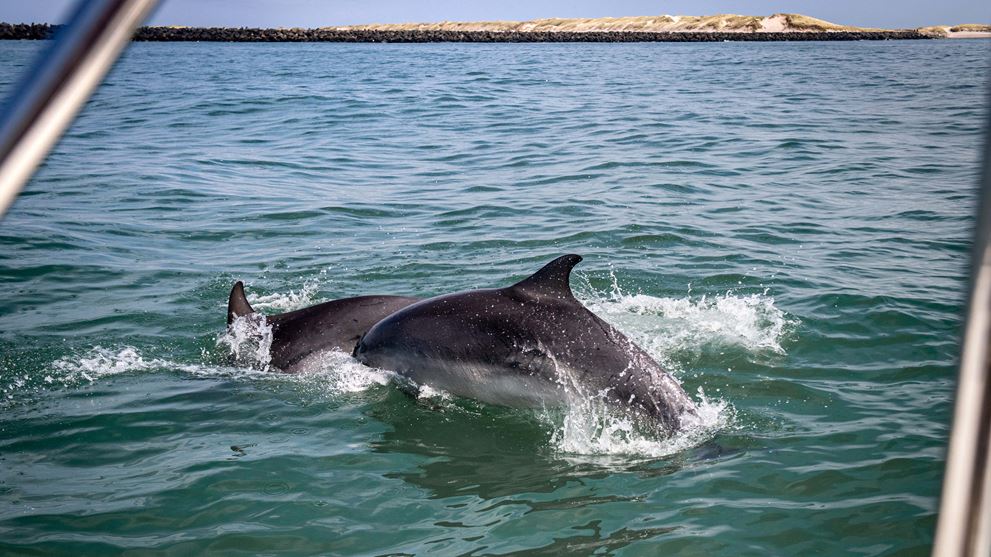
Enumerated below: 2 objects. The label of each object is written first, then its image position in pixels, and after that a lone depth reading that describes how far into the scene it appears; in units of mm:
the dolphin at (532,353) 5770
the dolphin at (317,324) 7180
